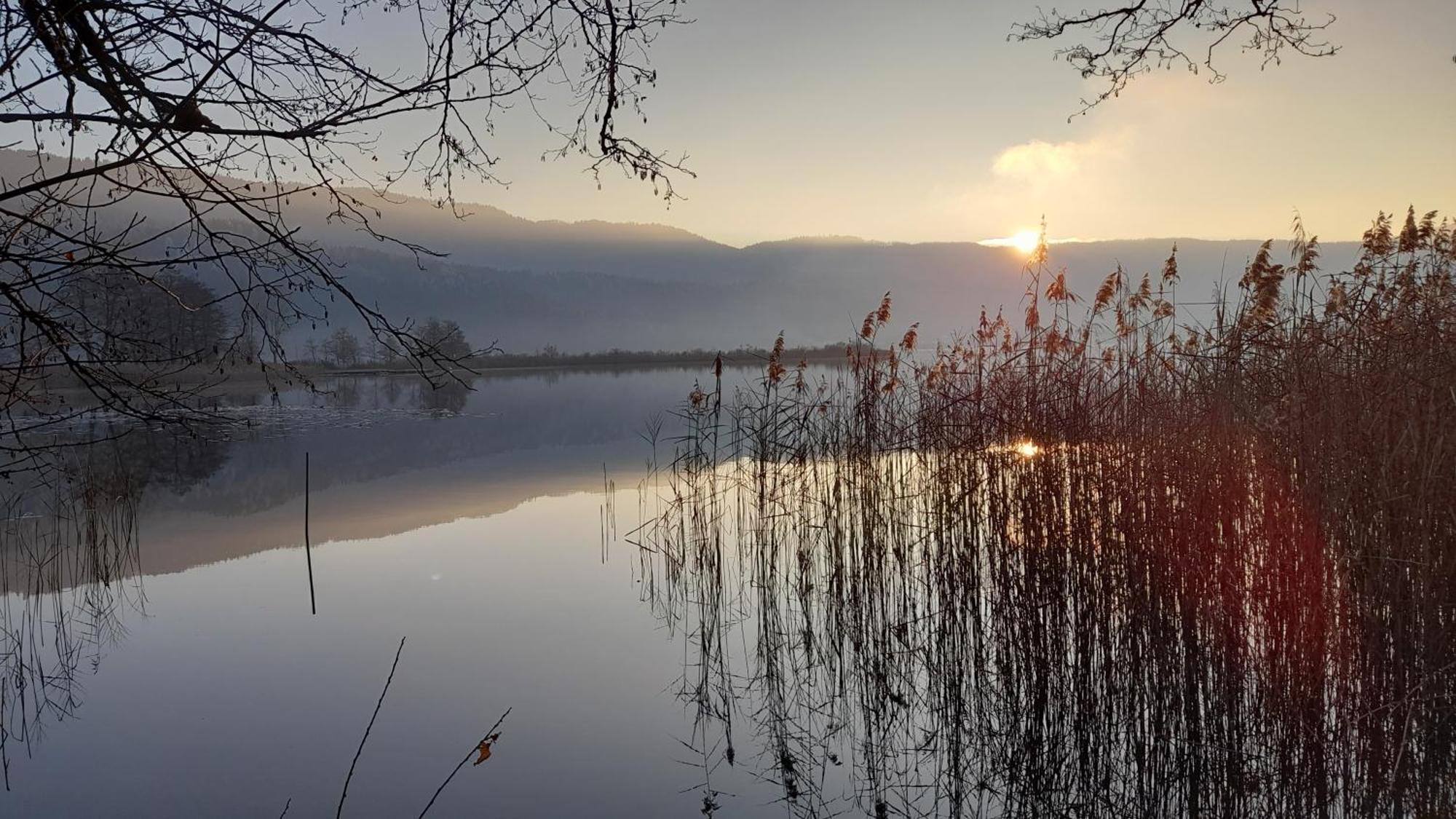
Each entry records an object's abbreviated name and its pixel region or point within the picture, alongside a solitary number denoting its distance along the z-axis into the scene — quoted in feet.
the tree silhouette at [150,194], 8.17
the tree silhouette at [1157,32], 15.16
